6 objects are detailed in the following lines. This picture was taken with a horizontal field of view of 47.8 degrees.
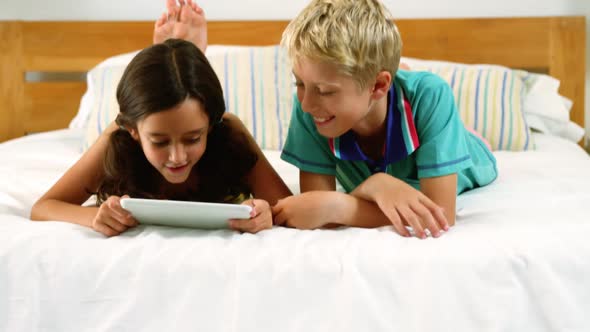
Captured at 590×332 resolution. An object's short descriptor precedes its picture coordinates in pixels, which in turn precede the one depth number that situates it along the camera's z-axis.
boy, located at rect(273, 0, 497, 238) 1.16
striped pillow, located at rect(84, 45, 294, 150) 2.17
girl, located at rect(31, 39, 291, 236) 1.21
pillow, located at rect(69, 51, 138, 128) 2.50
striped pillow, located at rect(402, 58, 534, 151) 2.16
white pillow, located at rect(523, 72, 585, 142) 2.37
